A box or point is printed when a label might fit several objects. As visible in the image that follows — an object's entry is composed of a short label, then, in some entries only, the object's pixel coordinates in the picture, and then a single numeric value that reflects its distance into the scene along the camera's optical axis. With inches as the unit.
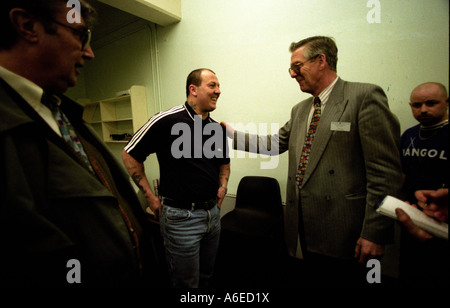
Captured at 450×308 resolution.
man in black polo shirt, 53.1
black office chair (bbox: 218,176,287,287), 77.6
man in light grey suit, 44.2
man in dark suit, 20.5
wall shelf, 136.3
